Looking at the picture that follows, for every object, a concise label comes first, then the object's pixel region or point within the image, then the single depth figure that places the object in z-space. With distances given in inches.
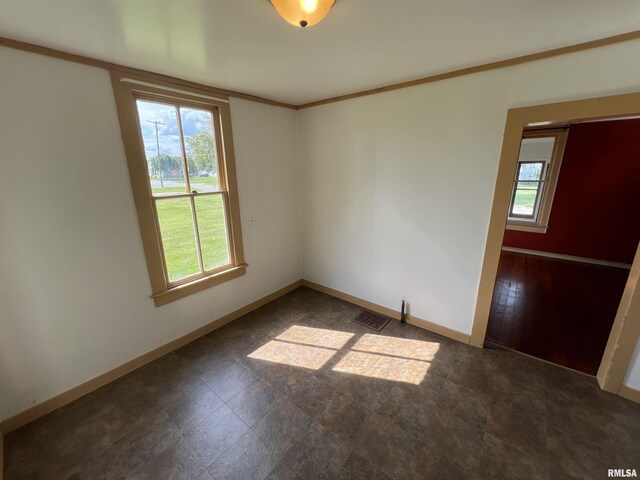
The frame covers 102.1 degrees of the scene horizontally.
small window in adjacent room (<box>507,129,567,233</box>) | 173.0
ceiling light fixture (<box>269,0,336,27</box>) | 43.3
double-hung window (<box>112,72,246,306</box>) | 79.5
